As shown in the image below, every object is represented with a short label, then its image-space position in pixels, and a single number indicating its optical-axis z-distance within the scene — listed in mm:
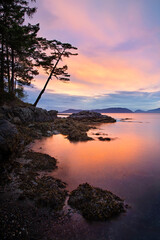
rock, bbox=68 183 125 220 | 3598
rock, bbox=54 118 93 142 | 14164
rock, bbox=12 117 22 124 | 15813
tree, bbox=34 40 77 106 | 26136
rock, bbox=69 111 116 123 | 44738
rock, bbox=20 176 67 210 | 3869
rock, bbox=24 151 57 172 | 6324
